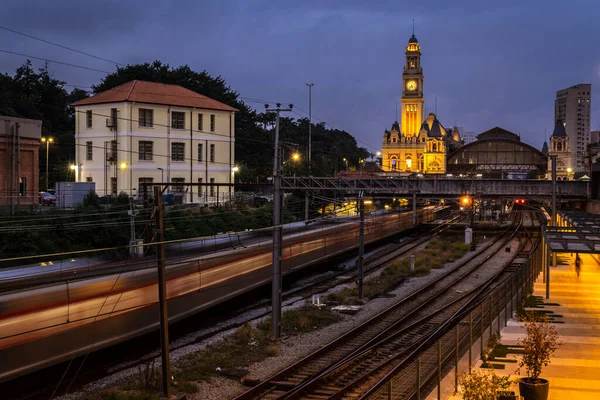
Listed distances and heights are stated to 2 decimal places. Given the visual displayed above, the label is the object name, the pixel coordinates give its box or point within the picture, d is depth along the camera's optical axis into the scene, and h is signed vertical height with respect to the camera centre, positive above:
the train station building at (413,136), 161.38 +13.70
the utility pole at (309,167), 76.47 +2.66
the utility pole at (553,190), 44.38 -0.02
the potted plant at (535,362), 13.40 -3.70
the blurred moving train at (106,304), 15.89 -3.55
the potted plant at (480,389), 12.17 -3.74
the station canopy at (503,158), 144.62 +7.28
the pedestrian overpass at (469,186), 62.88 +0.34
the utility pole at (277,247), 22.73 -2.07
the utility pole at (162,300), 15.66 -2.75
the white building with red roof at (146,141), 52.47 +3.98
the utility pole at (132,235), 30.50 -2.29
